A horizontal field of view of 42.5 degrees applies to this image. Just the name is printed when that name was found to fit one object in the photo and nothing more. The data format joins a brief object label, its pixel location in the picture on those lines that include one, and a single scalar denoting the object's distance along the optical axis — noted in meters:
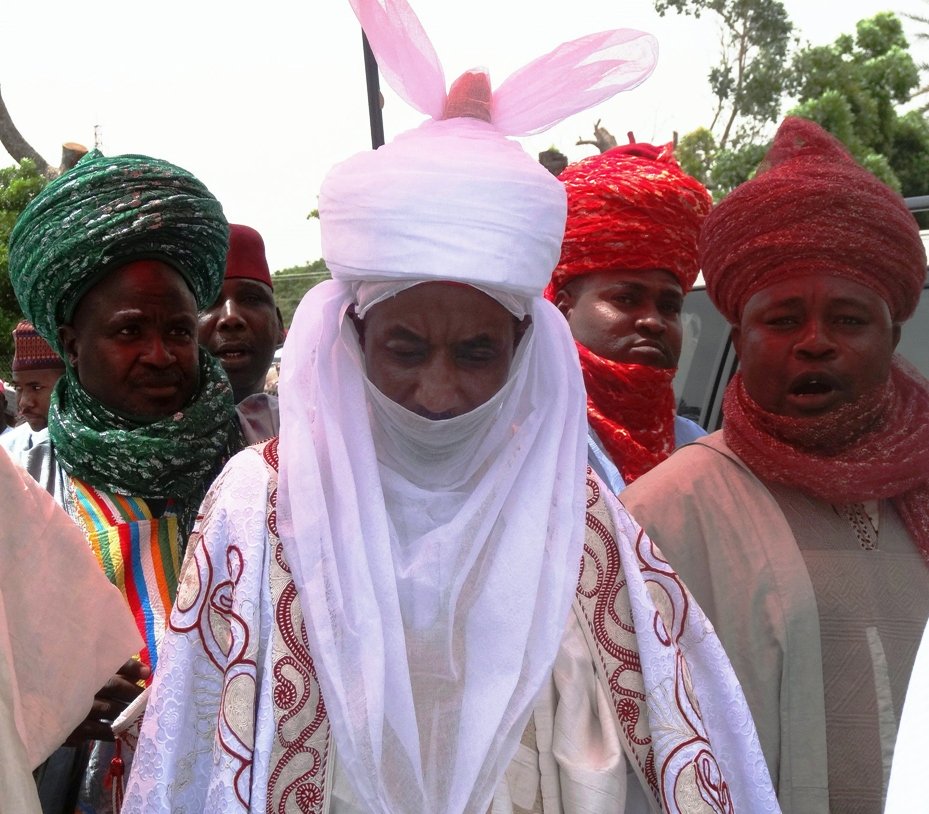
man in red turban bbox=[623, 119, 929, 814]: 2.44
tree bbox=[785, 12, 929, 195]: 24.32
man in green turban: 2.81
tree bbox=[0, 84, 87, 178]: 10.62
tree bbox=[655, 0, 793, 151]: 32.12
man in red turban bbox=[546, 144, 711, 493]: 3.50
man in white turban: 1.98
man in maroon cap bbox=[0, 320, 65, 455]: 5.88
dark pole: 2.98
